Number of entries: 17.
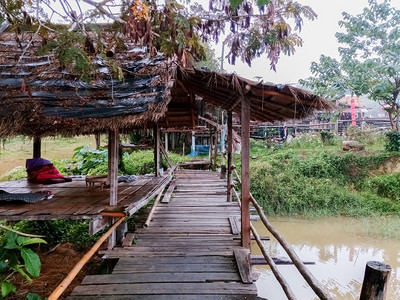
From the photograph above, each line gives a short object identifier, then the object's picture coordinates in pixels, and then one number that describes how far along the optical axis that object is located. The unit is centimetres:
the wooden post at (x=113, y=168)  399
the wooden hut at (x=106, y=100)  348
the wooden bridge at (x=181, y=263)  279
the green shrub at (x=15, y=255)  198
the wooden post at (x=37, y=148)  649
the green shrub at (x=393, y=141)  1324
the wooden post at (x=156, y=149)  757
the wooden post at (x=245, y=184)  365
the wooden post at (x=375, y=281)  123
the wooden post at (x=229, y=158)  588
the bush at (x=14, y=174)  1023
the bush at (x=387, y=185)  1216
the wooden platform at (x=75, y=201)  355
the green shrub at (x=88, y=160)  1100
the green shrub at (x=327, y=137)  1699
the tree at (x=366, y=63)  1195
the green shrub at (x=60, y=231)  626
